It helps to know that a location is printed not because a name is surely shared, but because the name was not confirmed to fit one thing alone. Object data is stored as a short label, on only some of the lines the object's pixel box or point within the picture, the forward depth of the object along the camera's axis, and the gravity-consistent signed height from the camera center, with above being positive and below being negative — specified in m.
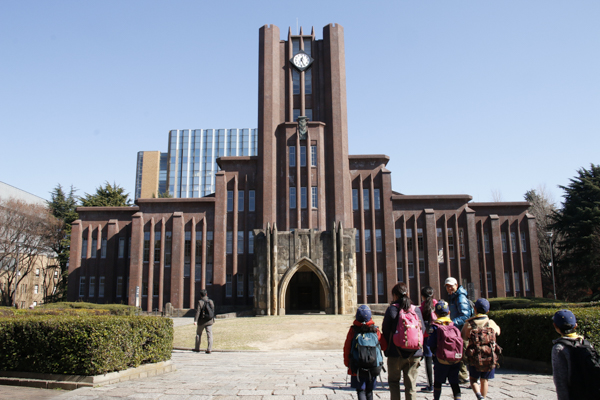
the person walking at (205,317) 14.10 -1.02
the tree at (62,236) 50.16 +4.99
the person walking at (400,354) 6.52 -1.02
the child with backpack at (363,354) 6.34 -0.99
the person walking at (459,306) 8.24 -0.48
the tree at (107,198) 52.69 +9.53
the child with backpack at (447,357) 6.91 -1.12
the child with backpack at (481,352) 7.10 -1.10
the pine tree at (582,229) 37.31 +3.86
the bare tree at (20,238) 44.25 +4.38
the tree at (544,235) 48.25 +4.58
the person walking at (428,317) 8.38 -0.66
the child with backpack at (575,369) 4.52 -0.88
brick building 37.78 +4.57
